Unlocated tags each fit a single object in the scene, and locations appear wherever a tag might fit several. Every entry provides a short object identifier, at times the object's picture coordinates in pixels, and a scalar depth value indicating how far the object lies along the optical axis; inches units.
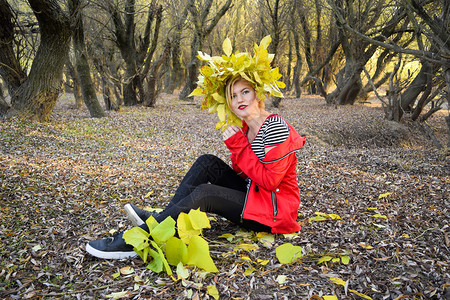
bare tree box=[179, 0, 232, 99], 455.8
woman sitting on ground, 86.4
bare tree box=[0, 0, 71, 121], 237.5
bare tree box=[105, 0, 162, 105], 402.3
